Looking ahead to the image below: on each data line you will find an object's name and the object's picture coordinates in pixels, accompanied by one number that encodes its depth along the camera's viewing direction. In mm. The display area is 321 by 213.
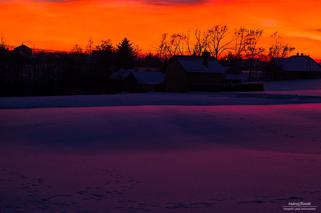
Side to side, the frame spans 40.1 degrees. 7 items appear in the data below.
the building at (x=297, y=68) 94188
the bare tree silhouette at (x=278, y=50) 115625
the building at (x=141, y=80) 76312
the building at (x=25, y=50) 97850
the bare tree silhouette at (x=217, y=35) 101000
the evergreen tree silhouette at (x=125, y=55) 110062
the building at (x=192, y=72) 66438
